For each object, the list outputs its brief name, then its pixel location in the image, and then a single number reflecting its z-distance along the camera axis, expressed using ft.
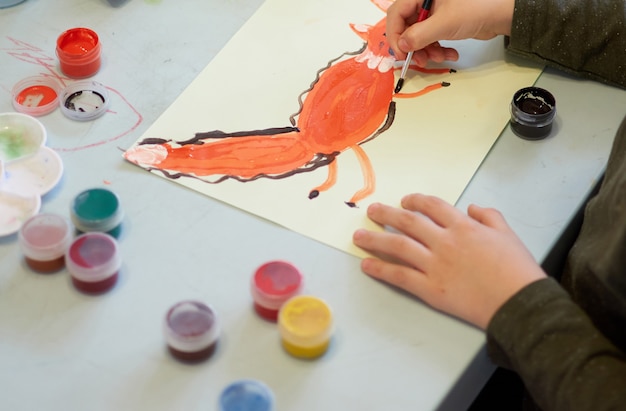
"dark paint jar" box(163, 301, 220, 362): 2.43
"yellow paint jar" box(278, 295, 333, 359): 2.44
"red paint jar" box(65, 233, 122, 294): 2.60
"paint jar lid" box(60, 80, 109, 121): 3.21
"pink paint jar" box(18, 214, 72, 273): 2.66
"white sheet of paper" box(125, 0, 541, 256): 2.94
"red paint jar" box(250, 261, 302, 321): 2.55
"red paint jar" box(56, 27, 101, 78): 3.32
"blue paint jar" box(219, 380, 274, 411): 2.34
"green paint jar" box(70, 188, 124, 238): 2.75
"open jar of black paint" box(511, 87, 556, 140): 3.10
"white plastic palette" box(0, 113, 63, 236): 2.85
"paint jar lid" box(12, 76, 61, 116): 3.21
